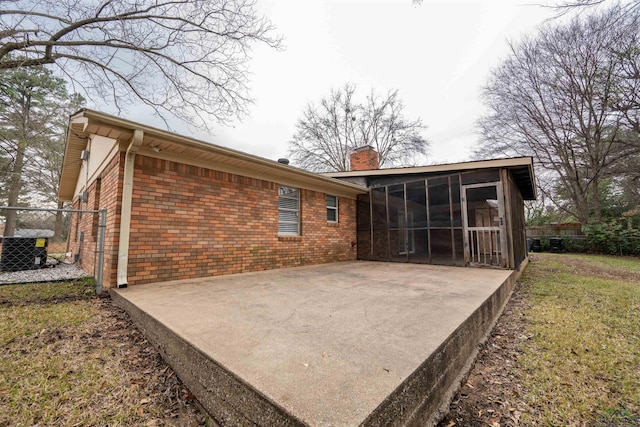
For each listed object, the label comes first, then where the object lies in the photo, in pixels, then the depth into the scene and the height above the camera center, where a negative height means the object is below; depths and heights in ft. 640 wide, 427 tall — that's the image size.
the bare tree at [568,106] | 39.19 +22.71
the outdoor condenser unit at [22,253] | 20.26 -1.42
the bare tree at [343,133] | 58.85 +23.22
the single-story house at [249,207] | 13.35 +2.12
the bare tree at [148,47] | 19.48 +15.41
